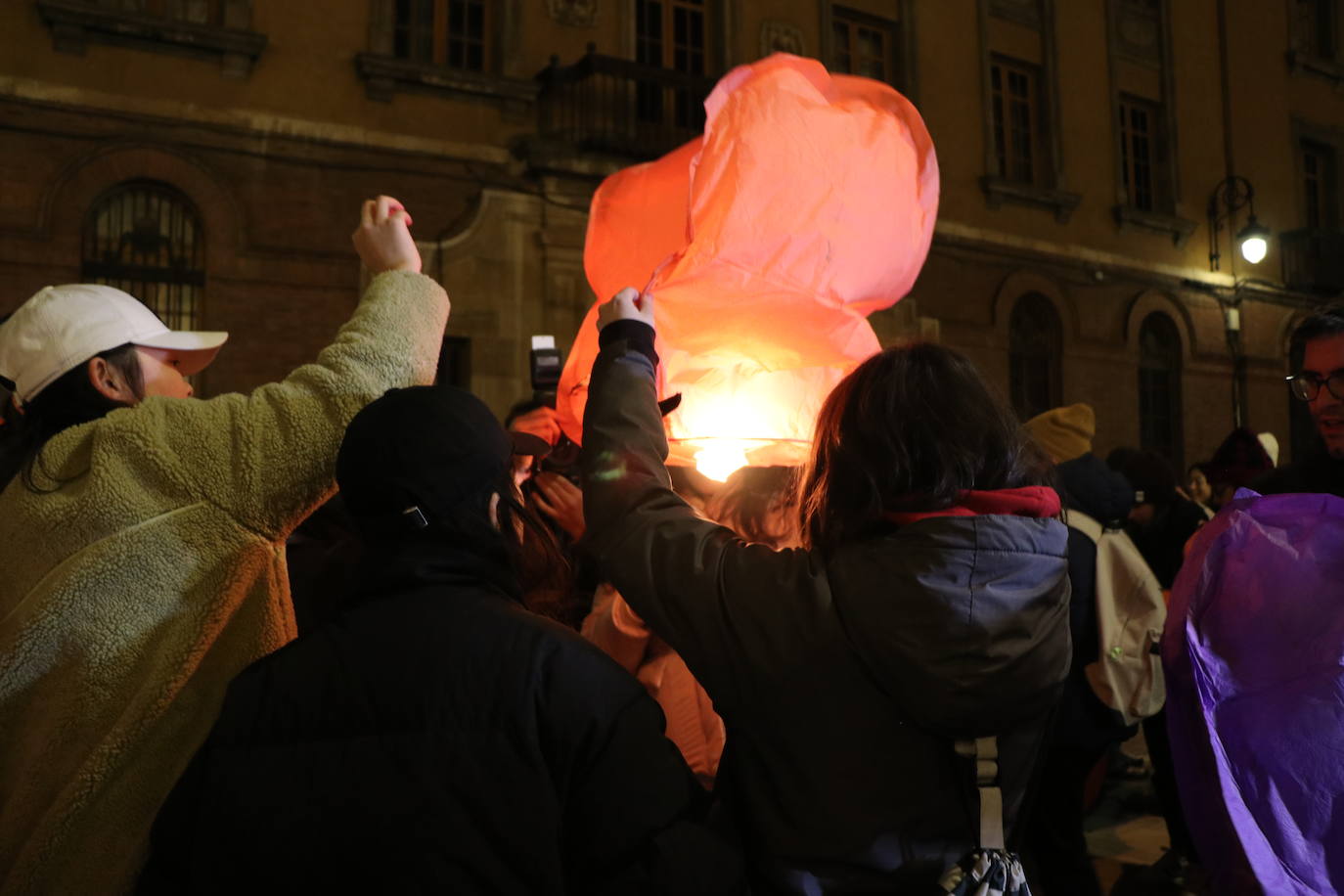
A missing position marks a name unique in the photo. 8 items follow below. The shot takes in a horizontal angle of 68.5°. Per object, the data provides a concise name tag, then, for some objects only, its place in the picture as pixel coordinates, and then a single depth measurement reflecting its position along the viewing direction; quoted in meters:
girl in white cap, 1.44
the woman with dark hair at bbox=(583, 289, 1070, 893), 1.37
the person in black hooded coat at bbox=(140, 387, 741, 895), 1.25
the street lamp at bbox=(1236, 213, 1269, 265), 14.09
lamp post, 15.60
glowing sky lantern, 2.01
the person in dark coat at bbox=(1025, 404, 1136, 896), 3.46
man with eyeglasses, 2.24
